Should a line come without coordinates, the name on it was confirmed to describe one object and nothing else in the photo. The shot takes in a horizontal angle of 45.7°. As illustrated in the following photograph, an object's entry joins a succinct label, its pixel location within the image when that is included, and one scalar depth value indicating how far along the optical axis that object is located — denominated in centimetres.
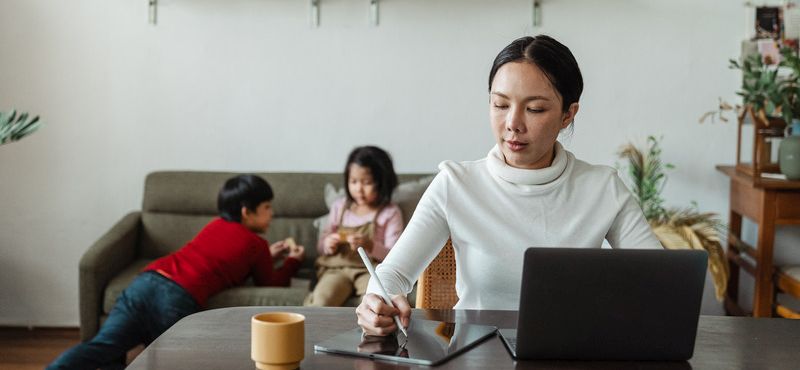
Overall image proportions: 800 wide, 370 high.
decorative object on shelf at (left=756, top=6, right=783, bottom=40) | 376
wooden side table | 332
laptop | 130
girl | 339
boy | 297
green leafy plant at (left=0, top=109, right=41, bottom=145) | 295
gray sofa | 365
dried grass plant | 351
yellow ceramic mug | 129
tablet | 137
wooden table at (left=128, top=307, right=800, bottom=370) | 135
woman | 175
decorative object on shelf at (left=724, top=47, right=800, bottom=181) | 330
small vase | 331
